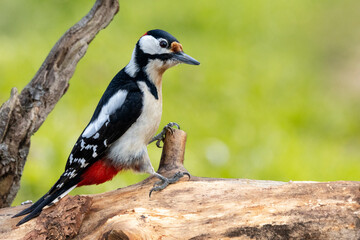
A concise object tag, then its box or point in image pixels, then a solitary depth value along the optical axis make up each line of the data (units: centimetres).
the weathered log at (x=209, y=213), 538
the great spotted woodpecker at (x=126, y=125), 662
